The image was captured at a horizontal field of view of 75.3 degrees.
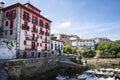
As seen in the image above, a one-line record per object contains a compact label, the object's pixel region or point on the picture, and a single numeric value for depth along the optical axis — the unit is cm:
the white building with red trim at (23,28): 2029
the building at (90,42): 6601
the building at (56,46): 2982
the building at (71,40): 6467
